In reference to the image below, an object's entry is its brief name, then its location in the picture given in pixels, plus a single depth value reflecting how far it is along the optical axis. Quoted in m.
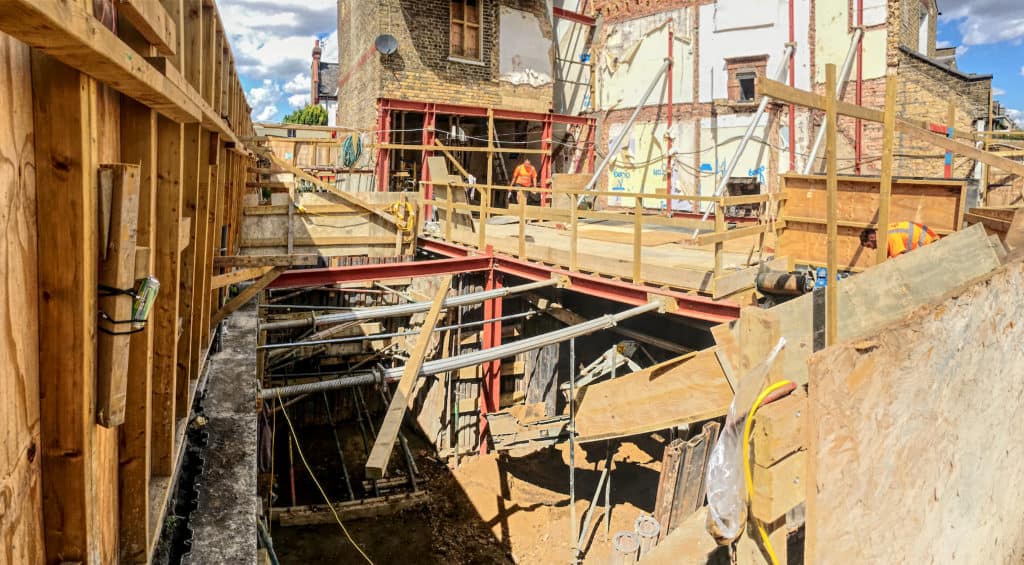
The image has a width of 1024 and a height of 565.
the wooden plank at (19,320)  1.46
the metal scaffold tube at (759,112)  16.44
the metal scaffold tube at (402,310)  6.88
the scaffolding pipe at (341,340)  6.37
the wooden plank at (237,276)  5.04
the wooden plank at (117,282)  1.91
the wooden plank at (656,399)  4.98
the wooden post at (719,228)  7.01
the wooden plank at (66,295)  1.65
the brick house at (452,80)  18.50
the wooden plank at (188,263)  3.57
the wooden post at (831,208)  3.47
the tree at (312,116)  42.31
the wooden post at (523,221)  9.47
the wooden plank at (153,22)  2.10
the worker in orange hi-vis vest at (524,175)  16.62
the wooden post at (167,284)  2.88
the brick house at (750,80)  18.33
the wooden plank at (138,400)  2.37
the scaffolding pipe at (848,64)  18.36
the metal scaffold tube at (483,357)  6.20
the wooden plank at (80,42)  1.31
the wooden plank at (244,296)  5.64
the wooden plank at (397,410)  4.97
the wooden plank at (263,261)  5.33
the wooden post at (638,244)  7.73
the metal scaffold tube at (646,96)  18.09
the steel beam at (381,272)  9.27
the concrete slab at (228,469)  2.96
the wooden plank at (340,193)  9.93
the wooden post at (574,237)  8.40
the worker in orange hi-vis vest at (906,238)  6.20
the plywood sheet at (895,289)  3.83
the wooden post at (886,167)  3.98
